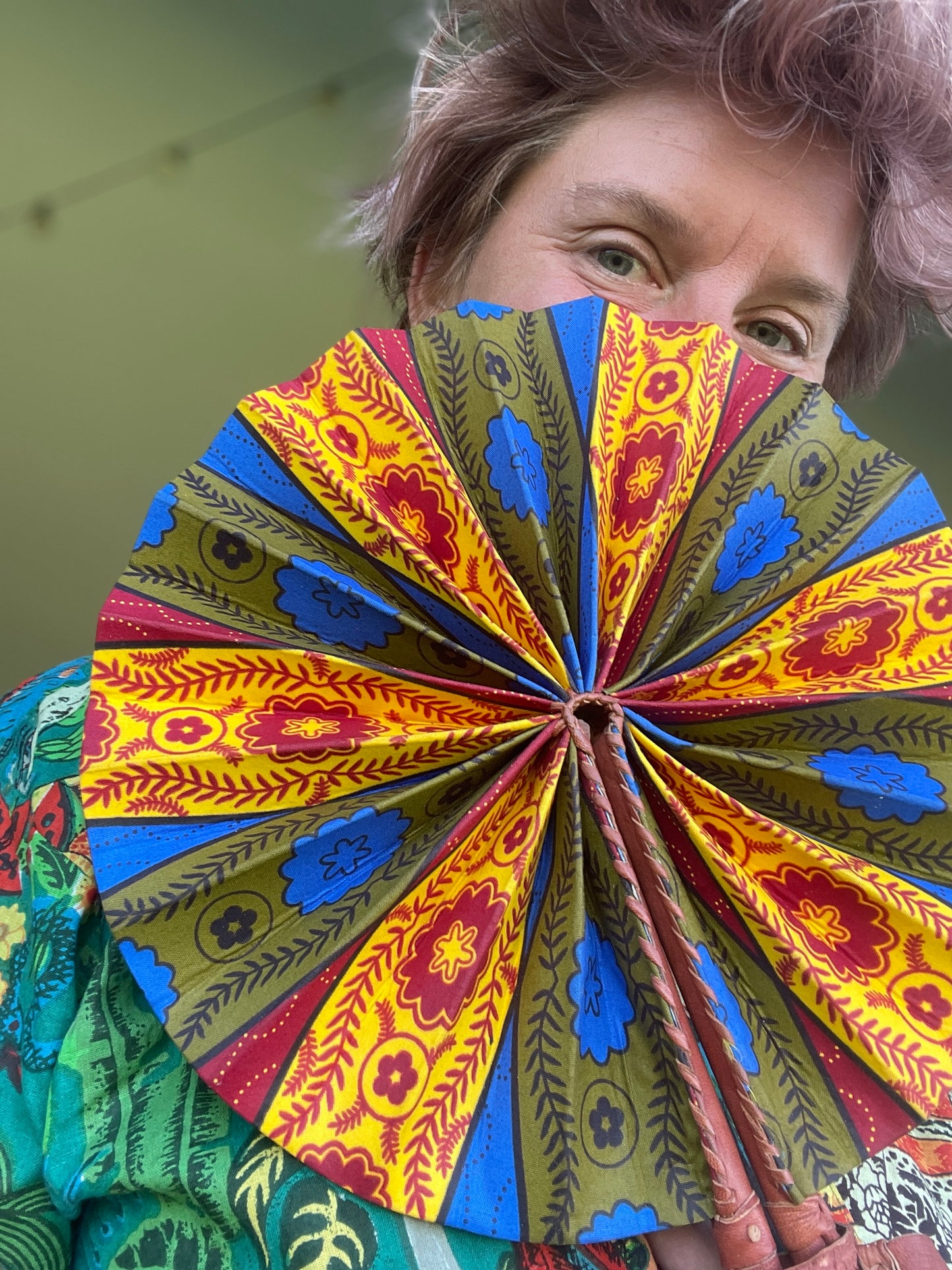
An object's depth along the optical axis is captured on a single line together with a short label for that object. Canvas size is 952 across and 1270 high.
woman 0.50
